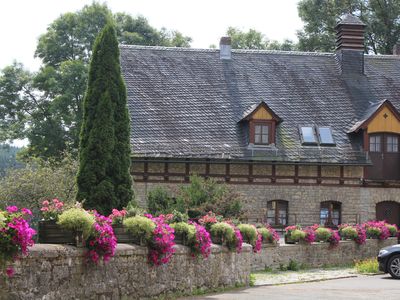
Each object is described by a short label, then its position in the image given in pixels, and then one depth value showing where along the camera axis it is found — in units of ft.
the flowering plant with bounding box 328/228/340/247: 81.15
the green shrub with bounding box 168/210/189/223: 51.65
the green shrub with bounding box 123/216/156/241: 43.96
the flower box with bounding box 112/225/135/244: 44.27
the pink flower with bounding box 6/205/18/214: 32.73
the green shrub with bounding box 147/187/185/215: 82.89
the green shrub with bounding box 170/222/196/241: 49.26
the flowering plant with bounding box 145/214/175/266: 44.06
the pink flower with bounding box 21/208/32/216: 33.04
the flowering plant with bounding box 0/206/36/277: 31.78
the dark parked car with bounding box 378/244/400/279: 66.80
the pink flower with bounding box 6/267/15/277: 32.71
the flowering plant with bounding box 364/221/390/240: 87.15
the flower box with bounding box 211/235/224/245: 55.62
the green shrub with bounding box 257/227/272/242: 73.36
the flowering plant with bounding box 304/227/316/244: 78.43
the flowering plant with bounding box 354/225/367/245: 84.11
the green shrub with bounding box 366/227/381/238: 87.10
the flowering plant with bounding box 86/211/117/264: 38.47
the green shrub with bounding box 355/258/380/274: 72.90
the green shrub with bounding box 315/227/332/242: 80.59
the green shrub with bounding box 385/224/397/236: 89.56
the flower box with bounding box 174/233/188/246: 49.65
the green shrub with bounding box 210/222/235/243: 55.21
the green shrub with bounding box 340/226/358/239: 83.76
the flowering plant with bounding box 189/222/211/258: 49.47
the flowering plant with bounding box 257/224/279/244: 73.46
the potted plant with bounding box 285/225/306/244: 78.07
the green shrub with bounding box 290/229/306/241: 78.02
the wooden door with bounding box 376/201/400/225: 102.37
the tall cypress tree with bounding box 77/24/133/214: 73.87
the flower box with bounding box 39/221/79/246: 38.42
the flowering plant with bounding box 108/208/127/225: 44.83
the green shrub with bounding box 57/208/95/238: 38.01
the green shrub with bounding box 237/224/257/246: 63.67
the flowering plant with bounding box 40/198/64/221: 40.40
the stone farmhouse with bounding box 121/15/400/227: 97.25
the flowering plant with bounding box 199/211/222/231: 57.21
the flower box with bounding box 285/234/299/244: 78.68
